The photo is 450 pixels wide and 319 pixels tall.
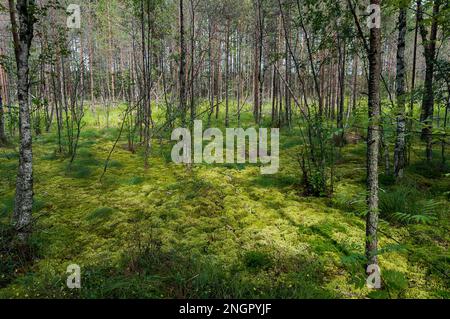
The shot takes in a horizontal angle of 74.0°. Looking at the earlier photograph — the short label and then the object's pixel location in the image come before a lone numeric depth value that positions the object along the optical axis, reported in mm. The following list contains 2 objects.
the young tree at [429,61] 7210
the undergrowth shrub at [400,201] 5266
